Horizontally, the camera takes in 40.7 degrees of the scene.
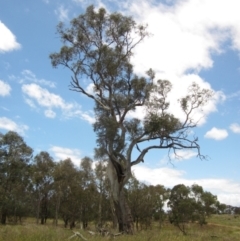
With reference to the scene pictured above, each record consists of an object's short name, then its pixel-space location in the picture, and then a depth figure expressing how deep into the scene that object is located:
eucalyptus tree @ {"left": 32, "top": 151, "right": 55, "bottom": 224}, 49.88
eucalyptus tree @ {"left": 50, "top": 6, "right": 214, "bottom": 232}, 21.73
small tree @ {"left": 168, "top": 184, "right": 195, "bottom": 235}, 34.31
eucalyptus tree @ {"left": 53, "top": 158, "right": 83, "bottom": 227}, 50.50
